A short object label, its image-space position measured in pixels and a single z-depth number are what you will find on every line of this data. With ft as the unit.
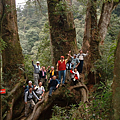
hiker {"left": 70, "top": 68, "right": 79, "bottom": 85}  22.91
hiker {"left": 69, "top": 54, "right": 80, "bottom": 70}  23.41
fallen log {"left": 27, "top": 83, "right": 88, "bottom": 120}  20.20
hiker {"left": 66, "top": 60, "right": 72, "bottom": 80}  23.16
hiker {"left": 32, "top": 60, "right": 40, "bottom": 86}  23.24
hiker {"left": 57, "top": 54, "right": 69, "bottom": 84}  21.34
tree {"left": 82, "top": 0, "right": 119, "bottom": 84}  30.30
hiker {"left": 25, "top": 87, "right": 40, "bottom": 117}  19.69
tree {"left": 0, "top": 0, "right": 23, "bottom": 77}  26.91
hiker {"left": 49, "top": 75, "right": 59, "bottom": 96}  21.72
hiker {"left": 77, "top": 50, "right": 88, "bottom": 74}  24.71
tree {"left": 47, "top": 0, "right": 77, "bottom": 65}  26.56
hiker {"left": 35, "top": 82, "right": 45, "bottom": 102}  21.47
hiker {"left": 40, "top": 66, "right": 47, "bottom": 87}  23.12
